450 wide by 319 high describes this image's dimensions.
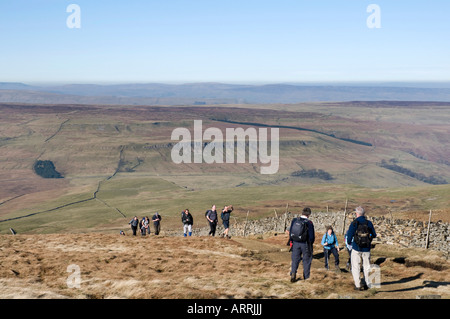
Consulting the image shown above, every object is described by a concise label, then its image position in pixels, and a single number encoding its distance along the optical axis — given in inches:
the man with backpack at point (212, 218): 1152.8
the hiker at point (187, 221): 1212.5
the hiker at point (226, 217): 1151.0
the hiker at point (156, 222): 1340.3
